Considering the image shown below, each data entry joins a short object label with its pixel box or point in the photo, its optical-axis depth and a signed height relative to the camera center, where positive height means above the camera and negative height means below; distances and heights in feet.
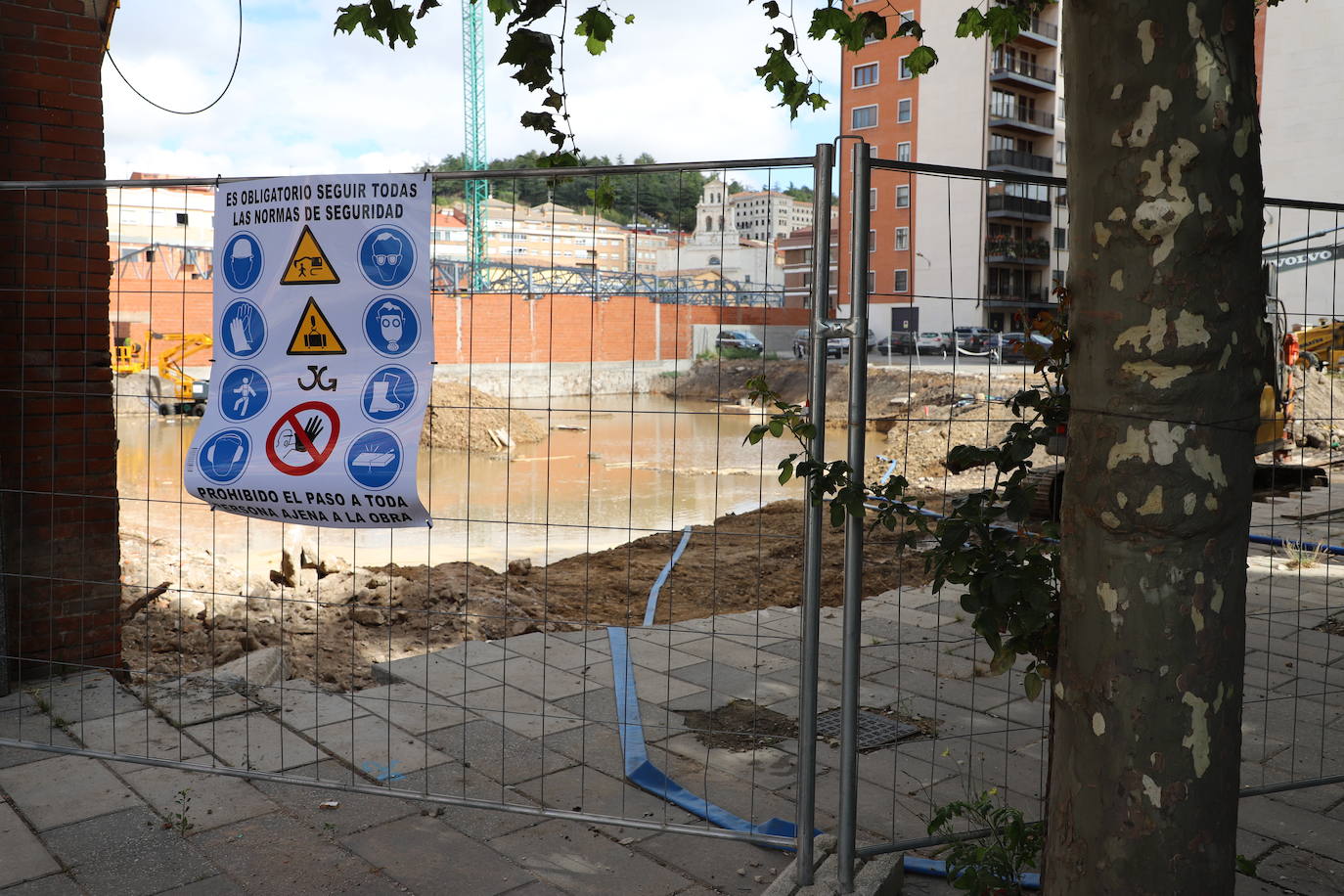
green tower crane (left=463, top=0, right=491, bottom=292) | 226.58 +62.02
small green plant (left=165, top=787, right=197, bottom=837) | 12.44 -5.07
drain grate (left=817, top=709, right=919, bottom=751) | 15.72 -5.11
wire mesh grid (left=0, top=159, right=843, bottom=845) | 13.26 -4.96
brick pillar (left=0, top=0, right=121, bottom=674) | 17.17 +0.40
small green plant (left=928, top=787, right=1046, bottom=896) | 10.04 -4.47
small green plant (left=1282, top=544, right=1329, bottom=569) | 27.53 -4.46
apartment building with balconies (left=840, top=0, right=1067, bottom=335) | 177.78 +46.41
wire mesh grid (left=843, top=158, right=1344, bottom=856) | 12.52 -5.06
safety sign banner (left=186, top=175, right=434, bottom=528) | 12.19 +0.27
